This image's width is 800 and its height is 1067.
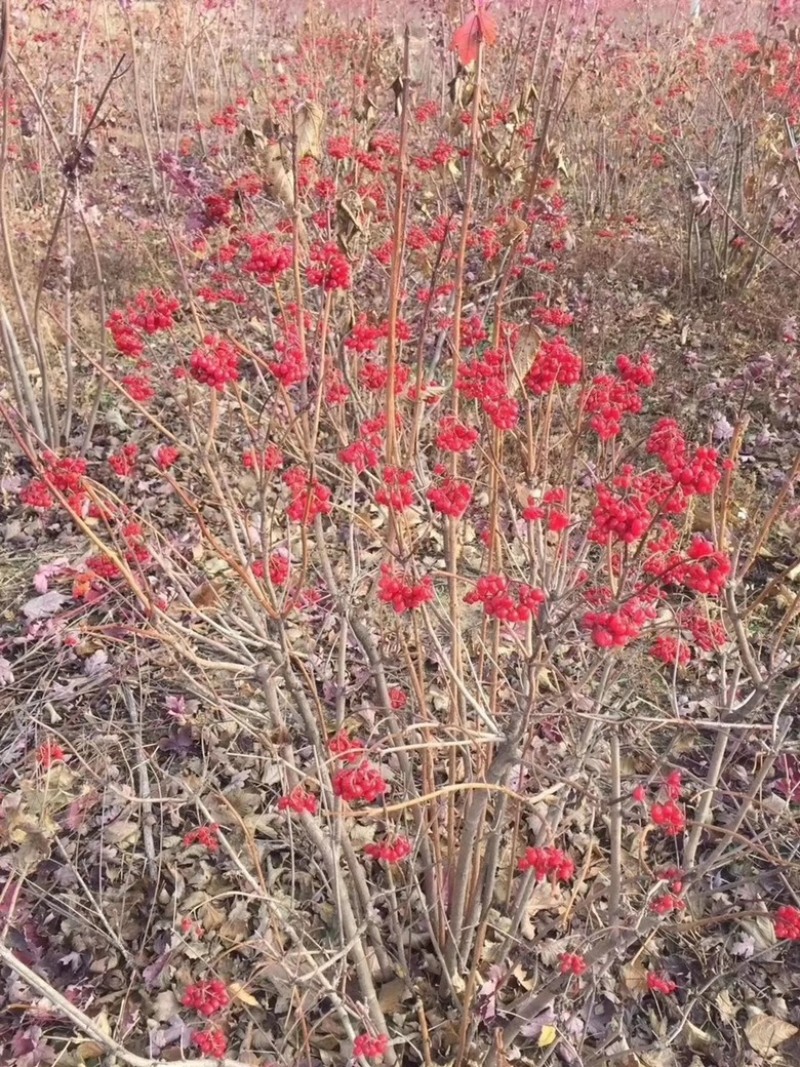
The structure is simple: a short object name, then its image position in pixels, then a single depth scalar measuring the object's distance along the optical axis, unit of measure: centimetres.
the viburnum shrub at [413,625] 163
